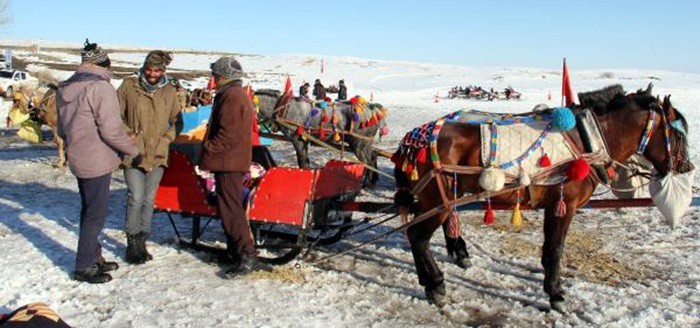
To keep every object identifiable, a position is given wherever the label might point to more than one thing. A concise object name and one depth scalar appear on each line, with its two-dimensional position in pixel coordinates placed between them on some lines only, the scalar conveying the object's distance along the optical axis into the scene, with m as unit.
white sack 4.48
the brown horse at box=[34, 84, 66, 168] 10.61
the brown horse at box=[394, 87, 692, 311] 4.50
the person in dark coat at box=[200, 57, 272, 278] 4.80
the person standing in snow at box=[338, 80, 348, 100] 25.55
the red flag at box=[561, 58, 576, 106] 6.31
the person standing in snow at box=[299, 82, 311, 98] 20.71
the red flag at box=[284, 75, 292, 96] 10.20
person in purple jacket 4.57
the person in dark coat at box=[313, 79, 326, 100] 23.86
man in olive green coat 5.06
